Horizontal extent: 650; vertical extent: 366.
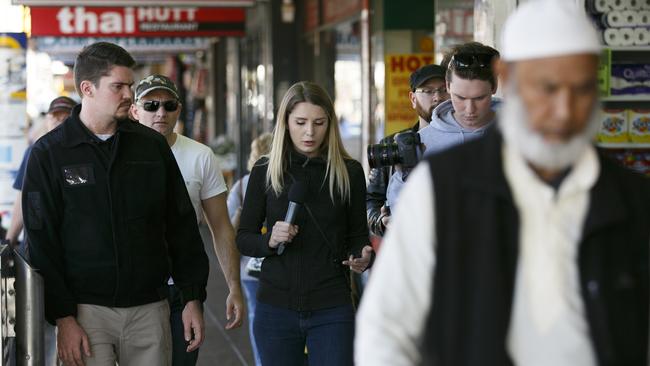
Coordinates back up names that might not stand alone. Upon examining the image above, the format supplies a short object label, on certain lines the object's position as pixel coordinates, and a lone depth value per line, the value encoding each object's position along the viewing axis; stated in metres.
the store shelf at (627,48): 16.58
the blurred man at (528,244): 5.59
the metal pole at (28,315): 9.92
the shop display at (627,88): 16.55
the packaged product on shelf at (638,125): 17.42
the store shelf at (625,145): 17.44
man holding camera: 13.13
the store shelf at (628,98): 17.37
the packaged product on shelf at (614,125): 17.42
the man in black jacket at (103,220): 10.15
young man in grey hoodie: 10.27
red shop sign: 28.94
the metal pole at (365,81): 25.56
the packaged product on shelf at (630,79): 17.23
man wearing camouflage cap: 11.97
